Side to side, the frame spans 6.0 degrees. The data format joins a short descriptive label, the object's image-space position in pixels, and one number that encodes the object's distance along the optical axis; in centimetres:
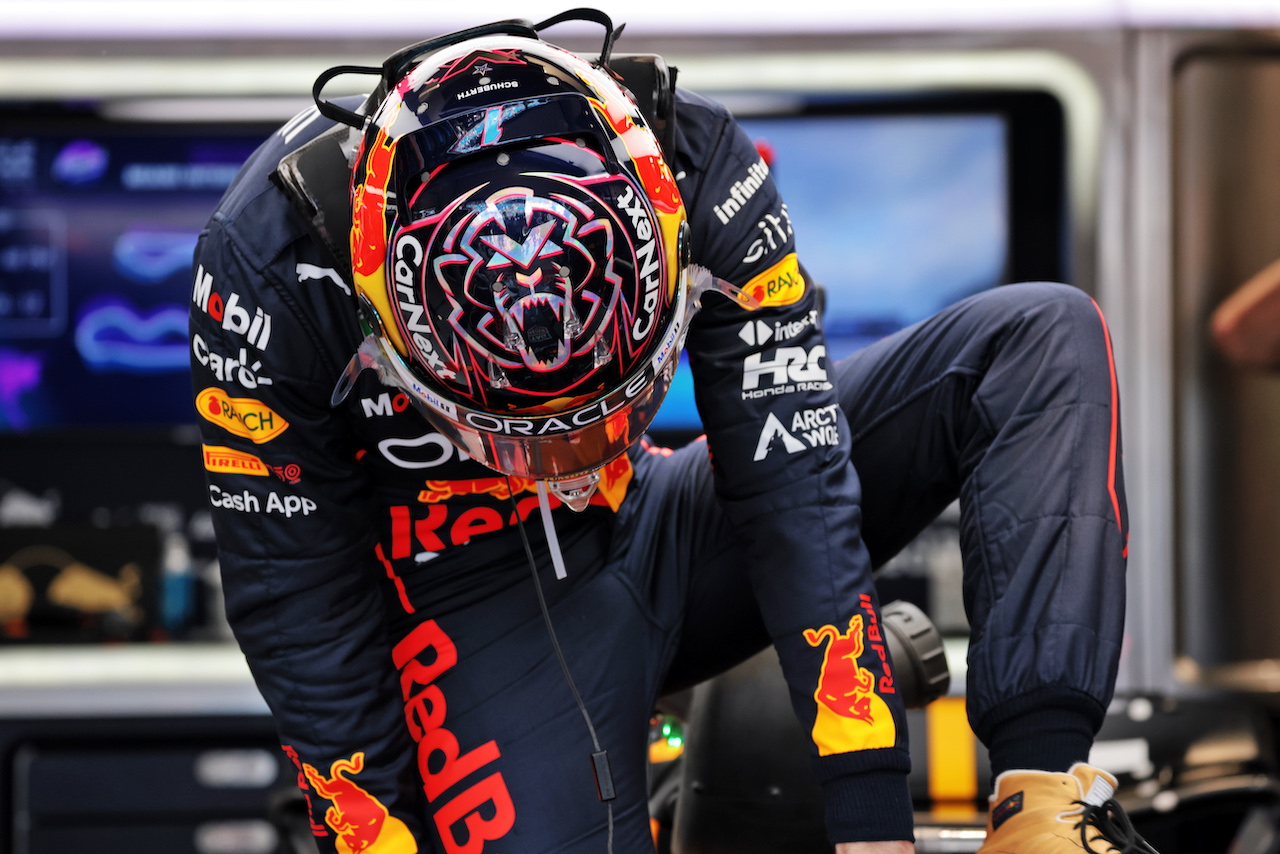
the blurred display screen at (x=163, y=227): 1424
